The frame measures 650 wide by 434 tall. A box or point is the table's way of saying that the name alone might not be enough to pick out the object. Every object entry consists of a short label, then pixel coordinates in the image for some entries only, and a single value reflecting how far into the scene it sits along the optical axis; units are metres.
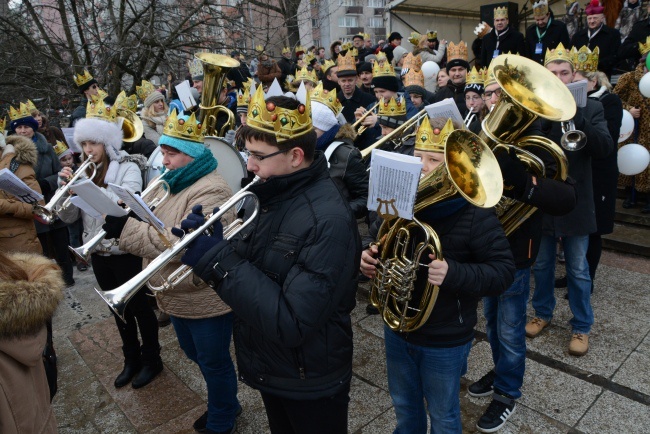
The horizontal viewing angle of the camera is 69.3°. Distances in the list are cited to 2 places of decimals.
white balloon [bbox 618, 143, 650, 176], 5.79
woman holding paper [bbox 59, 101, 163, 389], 3.77
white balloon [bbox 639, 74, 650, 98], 5.79
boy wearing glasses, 1.89
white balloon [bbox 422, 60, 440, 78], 10.12
